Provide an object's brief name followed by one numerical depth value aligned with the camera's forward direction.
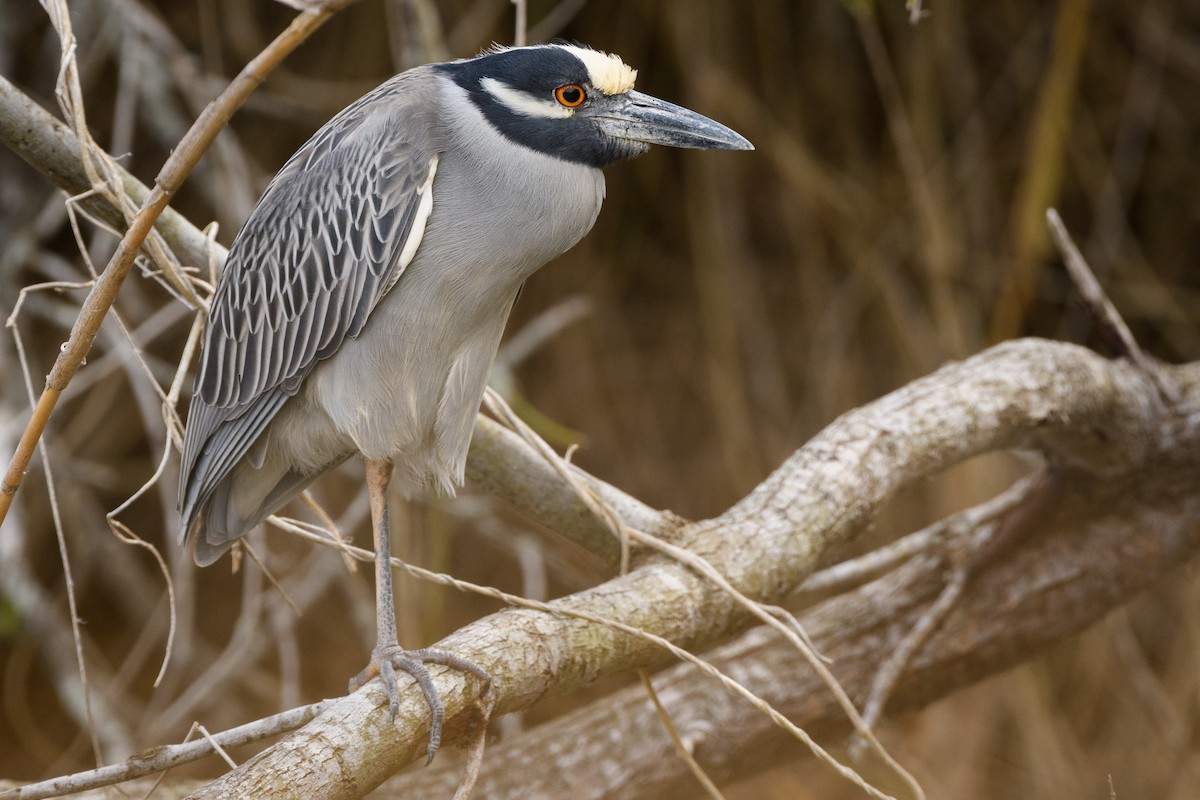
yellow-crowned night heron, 8.64
